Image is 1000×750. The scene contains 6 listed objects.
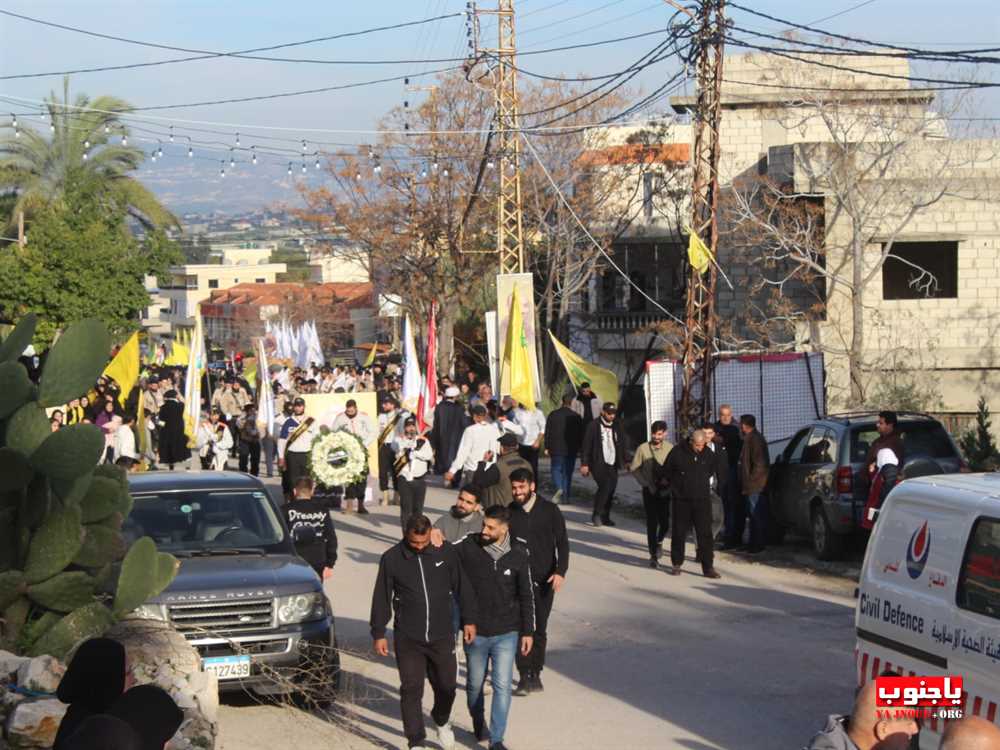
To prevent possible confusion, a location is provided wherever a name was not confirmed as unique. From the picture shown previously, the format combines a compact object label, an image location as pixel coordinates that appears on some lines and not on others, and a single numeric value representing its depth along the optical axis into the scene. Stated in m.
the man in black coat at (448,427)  24.22
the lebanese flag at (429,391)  25.80
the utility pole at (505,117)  32.28
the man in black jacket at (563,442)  22.61
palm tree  50.72
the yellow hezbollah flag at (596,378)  25.67
